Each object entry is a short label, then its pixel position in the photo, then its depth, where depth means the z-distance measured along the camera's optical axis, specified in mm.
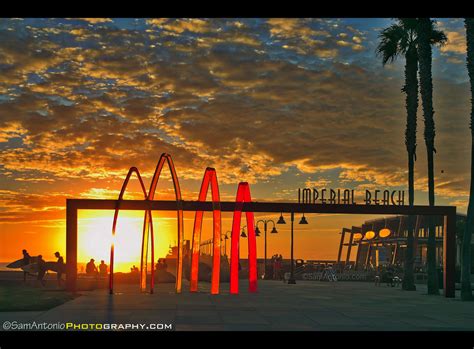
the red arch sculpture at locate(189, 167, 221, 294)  32312
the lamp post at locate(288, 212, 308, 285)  48688
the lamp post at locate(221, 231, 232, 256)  79525
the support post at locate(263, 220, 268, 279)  63938
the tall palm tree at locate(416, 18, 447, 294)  39219
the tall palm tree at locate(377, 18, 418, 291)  43062
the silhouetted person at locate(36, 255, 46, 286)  38312
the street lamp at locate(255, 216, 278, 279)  63275
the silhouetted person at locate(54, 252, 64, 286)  39200
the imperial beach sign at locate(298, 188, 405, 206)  36188
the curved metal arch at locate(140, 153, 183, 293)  32500
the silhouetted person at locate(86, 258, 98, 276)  48812
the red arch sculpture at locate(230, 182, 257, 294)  32594
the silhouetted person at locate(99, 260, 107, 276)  48656
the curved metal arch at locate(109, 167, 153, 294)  31531
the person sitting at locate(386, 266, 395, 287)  50194
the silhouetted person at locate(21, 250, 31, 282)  39844
